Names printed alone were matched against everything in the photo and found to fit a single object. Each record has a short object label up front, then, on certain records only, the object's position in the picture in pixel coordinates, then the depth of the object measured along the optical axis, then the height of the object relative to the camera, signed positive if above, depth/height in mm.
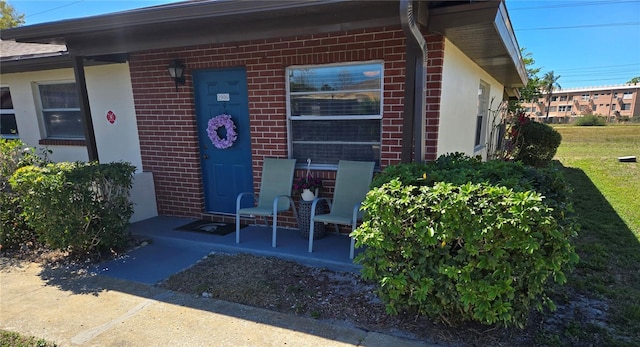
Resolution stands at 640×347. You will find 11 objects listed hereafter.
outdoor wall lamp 4714 +636
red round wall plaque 5555 +14
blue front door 4719 -326
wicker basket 4188 -1258
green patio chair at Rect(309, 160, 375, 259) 3869 -868
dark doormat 4684 -1522
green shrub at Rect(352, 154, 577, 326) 2117 -835
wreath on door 4742 -193
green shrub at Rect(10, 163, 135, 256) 3742 -939
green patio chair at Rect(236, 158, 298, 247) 4266 -897
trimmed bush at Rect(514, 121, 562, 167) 10516 -1000
